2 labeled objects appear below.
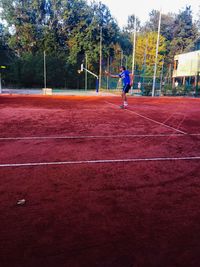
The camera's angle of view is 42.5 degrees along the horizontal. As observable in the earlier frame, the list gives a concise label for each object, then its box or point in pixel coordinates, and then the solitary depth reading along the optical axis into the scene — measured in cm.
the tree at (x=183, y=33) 4953
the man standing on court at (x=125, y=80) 1194
